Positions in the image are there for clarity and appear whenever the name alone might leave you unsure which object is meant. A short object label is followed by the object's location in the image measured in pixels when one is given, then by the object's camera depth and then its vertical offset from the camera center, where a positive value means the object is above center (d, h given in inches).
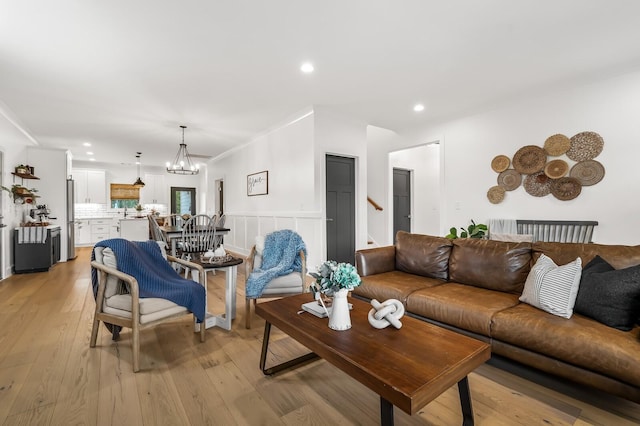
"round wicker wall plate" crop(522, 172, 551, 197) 158.7 +14.6
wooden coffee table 46.1 -25.5
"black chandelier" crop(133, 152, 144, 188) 348.5 +37.0
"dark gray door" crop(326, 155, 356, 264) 193.8 +2.5
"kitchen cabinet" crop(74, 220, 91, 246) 340.8 -21.4
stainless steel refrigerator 253.4 -6.7
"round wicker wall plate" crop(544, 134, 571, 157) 151.2 +34.0
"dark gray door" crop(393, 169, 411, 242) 269.7 +11.4
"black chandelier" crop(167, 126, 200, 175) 236.1 +35.1
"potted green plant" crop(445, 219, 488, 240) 177.3 -11.6
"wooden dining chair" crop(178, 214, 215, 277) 167.2 -14.6
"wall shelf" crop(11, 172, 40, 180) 205.0 +27.2
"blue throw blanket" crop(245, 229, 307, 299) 107.7 -18.7
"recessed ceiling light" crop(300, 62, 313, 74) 127.4 +62.3
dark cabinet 197.0 -26.4
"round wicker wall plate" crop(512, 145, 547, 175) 159.6 +28.3
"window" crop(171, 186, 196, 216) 412.8 +18.6
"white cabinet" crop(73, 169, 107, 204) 356.8 +33.3
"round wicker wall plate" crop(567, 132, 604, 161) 142.6 +31.3
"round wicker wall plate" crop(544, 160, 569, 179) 151.0 +21.8
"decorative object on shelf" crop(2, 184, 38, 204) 197.0 +13.9
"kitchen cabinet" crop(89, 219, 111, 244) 349.4 -17.4
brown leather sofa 60.7 -25.2
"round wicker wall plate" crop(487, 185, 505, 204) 175.8 +10.6
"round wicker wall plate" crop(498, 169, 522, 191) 169.0 +18.5
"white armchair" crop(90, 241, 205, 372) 80.7 -25.6
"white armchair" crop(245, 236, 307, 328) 108.7 -26.8
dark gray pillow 66.0 -19.3
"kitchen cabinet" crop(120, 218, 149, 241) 293.7 -14.7
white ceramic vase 65.9 -21.9
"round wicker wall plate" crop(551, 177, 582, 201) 148.5 +11.7
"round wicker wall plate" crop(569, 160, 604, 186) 142.1 +19.0
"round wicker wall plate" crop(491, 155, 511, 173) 173.5 +28.3
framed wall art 239.8 +24.7
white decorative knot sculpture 65.2 -22.2
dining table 166.4 -12.3
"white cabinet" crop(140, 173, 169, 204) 393.7 +30.8
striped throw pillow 73.6 -19.3
